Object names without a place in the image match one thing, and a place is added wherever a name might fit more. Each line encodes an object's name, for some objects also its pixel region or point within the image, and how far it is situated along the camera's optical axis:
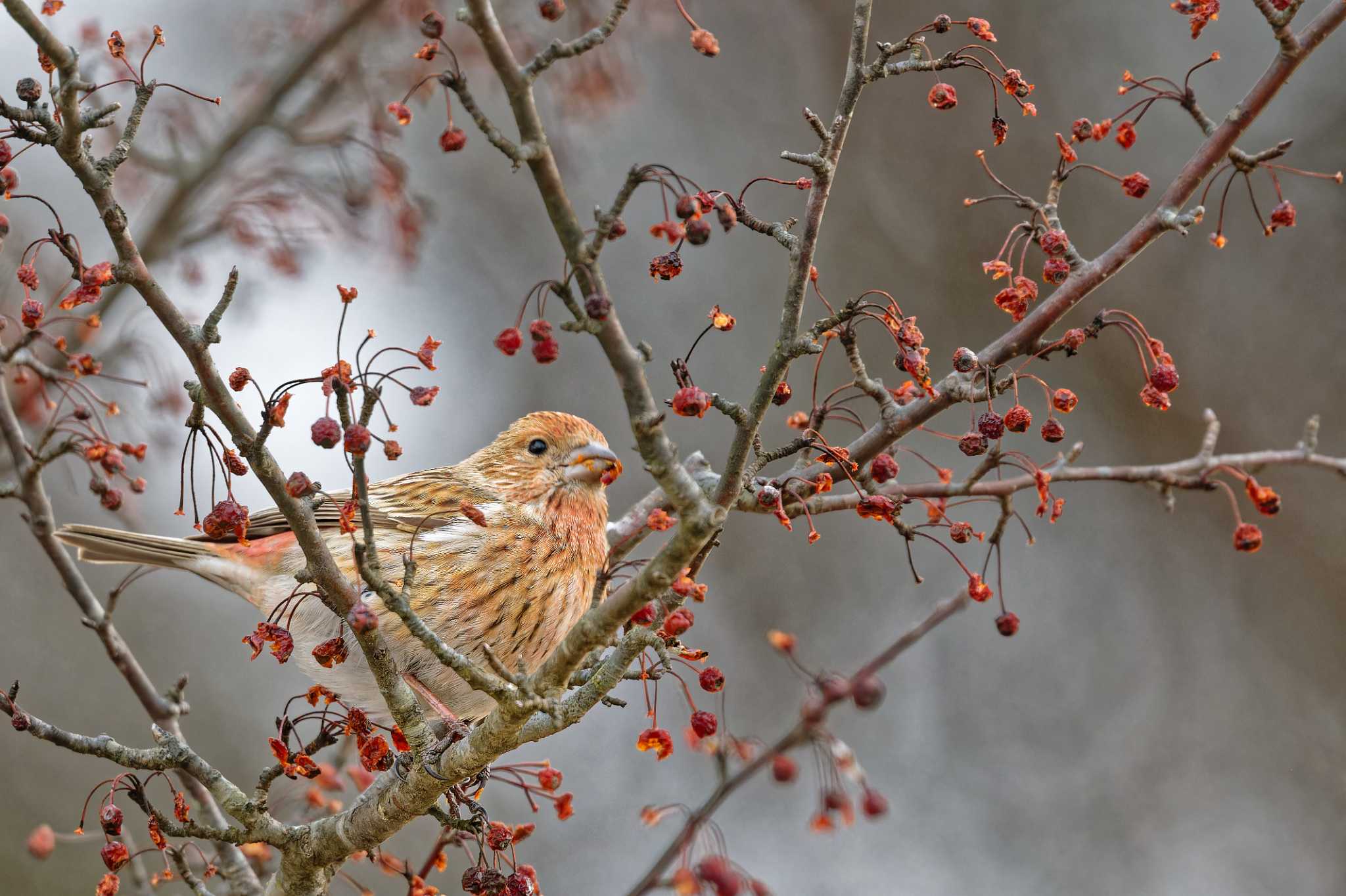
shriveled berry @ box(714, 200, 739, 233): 5.17
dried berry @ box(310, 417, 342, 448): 5.85
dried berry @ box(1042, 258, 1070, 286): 7.27
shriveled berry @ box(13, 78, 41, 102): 5.83
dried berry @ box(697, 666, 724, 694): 6.79
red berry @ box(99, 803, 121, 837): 7.01
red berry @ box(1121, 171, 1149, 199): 7.45
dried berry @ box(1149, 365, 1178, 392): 7.20
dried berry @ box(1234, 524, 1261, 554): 6.48
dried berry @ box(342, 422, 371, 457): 5.79
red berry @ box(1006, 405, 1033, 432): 7.00
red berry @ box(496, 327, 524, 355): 5.73
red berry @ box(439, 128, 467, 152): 5.46
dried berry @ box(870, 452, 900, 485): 7.22
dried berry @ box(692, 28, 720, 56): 5.30
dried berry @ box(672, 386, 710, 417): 5.82
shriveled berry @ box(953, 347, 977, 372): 6.88
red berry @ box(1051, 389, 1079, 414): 7.24
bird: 9.74
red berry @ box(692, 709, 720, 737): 6.66
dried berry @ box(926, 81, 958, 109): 6.69
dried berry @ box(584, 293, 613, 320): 4.92
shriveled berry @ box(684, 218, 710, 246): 5.32
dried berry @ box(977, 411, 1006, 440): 6.93
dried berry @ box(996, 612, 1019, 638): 6.54
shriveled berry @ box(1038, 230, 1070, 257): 7.14
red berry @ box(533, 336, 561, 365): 5.45
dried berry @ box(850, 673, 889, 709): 3.62
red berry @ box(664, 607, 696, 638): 6.64
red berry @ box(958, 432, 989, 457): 6.89
